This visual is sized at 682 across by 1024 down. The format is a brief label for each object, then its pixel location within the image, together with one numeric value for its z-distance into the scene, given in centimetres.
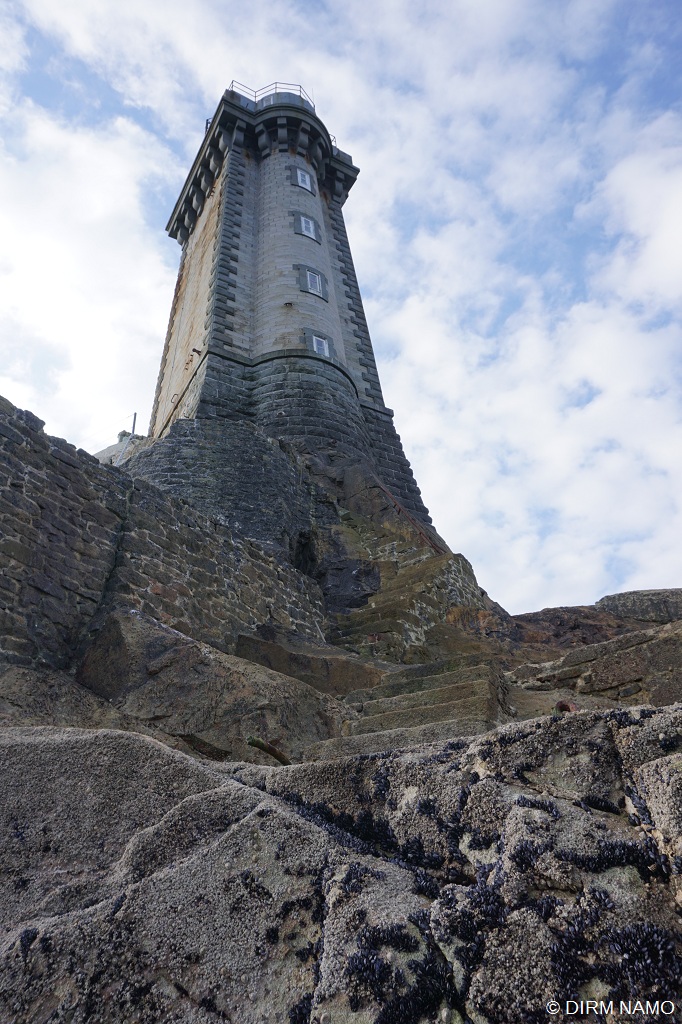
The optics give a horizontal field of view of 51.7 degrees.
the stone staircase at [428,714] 373
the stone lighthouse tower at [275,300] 1684
